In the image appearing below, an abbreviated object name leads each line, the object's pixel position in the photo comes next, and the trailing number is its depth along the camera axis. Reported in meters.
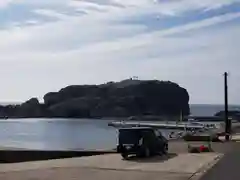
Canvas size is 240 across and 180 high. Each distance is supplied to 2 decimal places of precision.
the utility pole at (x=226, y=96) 44.75
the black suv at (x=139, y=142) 20.59
